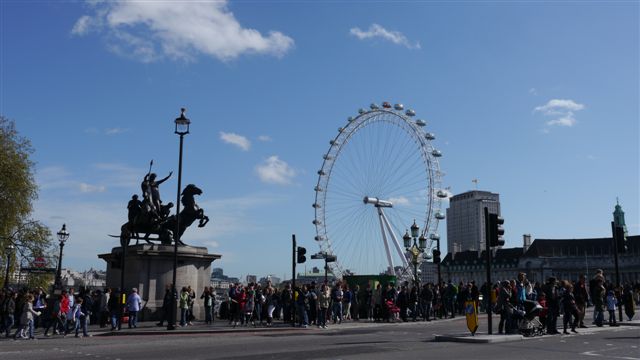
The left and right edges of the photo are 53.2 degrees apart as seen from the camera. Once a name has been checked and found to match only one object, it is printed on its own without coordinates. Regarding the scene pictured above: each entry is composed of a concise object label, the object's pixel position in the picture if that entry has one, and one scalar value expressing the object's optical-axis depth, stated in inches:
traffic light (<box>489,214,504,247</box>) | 802.8
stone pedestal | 1119.6
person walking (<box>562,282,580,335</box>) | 834.2
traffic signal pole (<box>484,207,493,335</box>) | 775.3
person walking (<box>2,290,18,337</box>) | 935.5
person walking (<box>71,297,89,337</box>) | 874.8
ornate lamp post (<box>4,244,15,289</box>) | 1656.7
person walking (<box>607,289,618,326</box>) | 962.7
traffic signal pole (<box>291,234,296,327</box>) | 1063.6
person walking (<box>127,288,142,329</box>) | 962.7
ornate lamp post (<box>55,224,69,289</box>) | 1449.3
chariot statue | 1166.3
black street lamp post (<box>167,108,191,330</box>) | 949.2
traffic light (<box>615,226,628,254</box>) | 1063.0
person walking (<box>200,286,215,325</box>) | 1077.1
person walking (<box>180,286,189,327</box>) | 1026.1
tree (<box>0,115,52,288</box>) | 1632.6
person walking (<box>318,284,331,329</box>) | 1040.2
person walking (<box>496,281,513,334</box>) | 772.6
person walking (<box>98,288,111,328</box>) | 1027.9
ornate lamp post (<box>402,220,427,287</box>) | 1579.8
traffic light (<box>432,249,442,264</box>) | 1381.6
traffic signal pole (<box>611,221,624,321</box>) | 1062.4
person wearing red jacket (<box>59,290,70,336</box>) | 899.9
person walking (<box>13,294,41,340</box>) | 856.3
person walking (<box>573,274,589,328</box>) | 879.7
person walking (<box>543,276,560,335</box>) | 816.9
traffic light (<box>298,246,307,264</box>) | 1108.5
